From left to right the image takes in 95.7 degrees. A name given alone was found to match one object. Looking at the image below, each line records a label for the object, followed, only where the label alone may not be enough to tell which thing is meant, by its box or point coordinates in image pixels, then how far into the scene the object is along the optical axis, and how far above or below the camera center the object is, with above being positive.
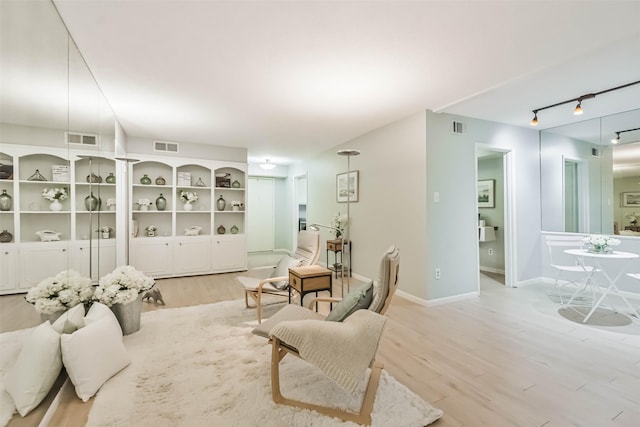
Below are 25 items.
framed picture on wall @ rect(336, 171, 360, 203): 5.02 +0.50
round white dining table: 3.17 -0.69
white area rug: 1.65 -1.16
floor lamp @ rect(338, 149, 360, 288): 5.01 -0.46
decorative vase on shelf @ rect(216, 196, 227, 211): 5.64 +0.22
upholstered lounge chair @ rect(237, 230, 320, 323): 3.18 -0.67
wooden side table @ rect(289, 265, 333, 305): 2.86 -0.66
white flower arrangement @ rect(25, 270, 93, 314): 1.67 -0.52
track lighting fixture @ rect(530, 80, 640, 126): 2.97 +1.29
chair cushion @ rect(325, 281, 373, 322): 1.94 -0.61
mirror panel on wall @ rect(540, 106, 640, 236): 3.96 +0.57
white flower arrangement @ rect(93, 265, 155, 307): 2.59 -0.66
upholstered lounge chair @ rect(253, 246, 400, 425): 1.61 -0.73
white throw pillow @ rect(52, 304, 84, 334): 2.01 -0.75
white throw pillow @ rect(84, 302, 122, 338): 2.20 -0.78
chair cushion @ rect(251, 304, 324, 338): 2.00 -0.77
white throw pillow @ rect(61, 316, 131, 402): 1.85 -0.96
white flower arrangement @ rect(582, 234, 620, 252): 3.36 -0.35
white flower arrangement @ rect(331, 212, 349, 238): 5.27 -0.16
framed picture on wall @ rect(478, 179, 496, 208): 5.72 +0.41
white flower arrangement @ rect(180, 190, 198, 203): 5.40 +0.34
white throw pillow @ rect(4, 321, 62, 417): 1.46 -0.84
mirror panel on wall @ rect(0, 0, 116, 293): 1.31 +0.48
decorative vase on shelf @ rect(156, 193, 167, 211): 5.14 +0.22
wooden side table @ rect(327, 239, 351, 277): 5.18 -0.59
